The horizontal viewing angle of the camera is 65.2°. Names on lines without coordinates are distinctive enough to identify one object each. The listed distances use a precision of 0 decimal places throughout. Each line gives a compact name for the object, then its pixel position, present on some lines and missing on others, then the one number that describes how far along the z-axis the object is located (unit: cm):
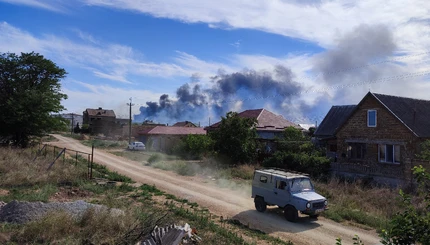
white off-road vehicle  1279
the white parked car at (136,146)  4666
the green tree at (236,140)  2845
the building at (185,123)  7075
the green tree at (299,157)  2433
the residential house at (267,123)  3772
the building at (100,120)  8488
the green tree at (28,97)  2864
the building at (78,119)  10419
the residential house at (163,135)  4678
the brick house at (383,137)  2208
